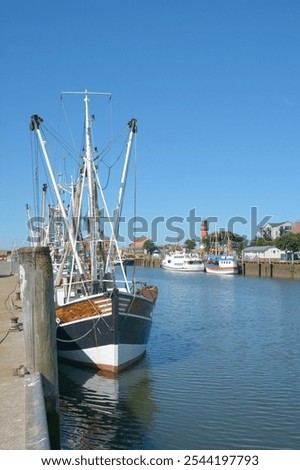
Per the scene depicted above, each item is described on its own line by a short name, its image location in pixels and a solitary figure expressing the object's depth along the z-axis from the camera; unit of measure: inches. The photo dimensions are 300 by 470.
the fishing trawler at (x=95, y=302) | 709.9
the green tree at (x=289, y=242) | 4052.7
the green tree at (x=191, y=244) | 7517.7
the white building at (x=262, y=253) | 4320.9
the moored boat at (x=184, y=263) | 4554.6
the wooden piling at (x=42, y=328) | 388.5
